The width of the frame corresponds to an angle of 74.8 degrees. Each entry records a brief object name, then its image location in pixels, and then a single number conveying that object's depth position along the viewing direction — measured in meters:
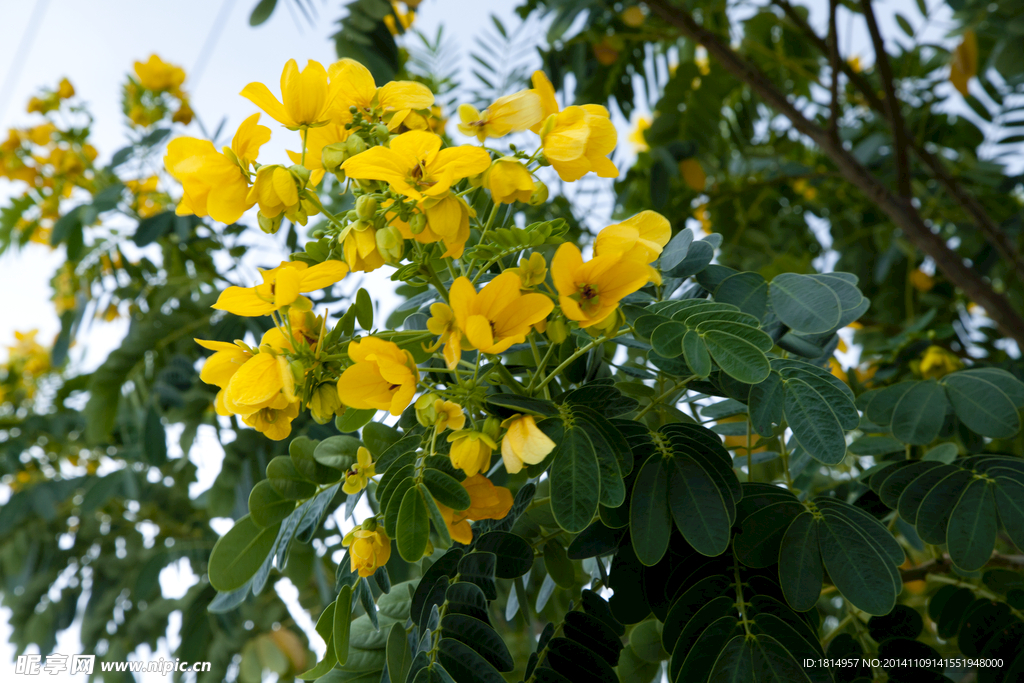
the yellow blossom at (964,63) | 1.39
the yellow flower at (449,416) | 0.44
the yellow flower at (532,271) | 0.44
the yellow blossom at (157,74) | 1.64
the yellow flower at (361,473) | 0.51
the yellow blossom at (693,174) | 1.49
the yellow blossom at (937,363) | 1.07
